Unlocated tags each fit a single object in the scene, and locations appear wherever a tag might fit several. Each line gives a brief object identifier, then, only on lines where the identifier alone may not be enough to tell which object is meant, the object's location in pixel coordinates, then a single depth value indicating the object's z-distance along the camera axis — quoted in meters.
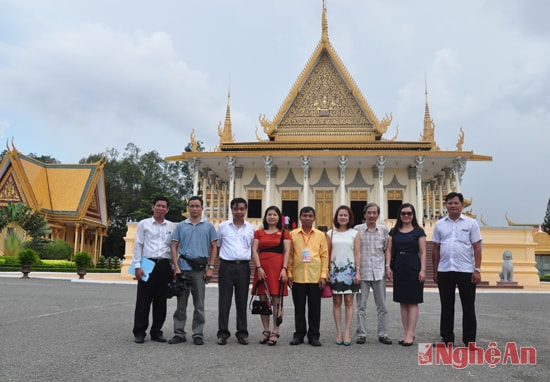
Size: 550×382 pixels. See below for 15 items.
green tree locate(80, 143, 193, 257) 41.53
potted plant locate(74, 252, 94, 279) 18.27
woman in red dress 4.54
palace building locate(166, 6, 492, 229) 21.05
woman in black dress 4.60
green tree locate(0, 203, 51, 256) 22.95
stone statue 15.66
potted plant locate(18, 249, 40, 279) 15.73
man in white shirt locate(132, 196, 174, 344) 4.68
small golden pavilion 28.69
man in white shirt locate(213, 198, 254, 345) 4.65
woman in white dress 4.64
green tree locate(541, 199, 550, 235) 33.31
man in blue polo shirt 4.64
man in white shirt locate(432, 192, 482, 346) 4.62
